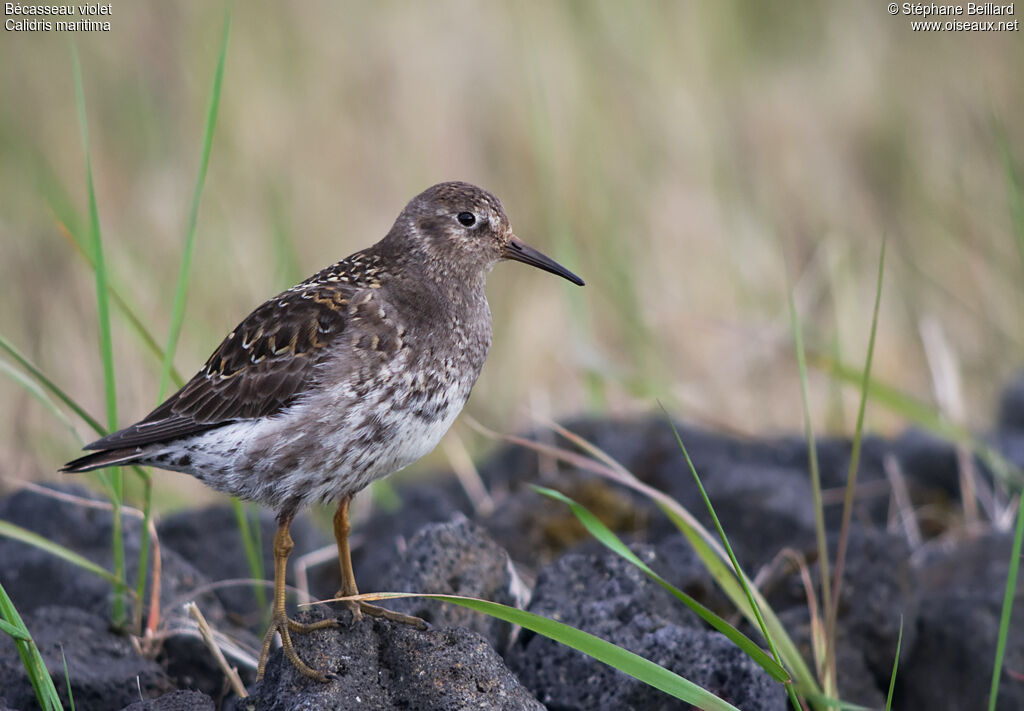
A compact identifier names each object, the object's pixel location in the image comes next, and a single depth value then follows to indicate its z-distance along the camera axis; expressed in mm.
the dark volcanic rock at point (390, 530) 10383
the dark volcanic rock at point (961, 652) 8937
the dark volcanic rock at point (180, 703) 6602
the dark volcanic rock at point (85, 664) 7359
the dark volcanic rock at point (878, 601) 9117
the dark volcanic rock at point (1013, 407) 14344
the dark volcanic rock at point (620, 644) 7402
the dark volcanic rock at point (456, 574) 8297
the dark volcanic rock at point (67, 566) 8945
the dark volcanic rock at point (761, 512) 10758
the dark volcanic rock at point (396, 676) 6629
